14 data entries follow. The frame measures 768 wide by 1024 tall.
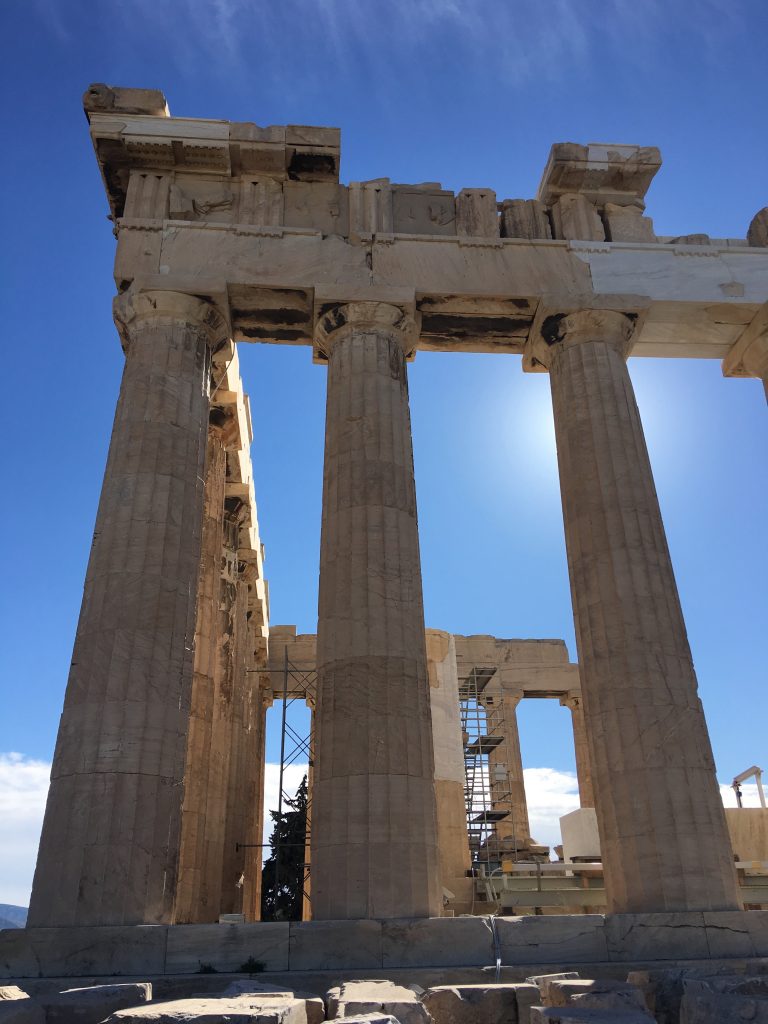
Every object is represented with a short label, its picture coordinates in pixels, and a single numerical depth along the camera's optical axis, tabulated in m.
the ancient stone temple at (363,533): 13.56
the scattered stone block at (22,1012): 6.88
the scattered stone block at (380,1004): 7.28
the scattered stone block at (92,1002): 7.91
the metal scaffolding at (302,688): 34.81
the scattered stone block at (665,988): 8.40
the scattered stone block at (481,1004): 8.83
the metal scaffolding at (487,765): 36.94
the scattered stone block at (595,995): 7.52
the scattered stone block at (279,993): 7.94
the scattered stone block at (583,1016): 6.32
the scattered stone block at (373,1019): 6.36
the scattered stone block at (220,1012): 6.22
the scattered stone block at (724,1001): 6.61
